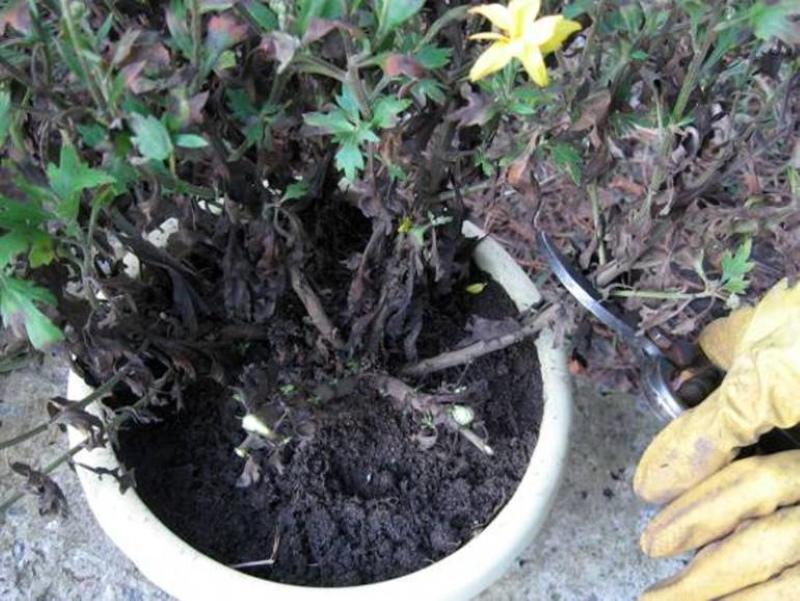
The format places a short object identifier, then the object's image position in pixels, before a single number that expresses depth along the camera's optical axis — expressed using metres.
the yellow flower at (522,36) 0.52
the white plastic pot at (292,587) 0.79
